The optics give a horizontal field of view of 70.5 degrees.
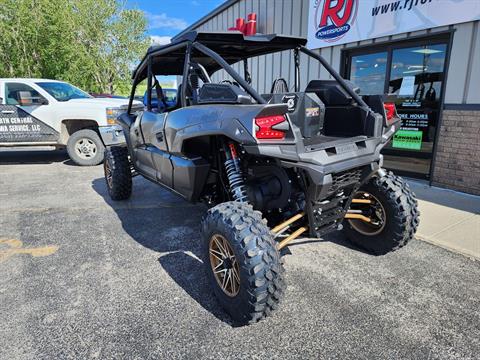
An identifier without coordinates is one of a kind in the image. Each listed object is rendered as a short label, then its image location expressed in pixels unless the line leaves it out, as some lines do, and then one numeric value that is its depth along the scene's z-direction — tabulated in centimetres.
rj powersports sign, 509
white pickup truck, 750
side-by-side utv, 233
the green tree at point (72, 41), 1906
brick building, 514
